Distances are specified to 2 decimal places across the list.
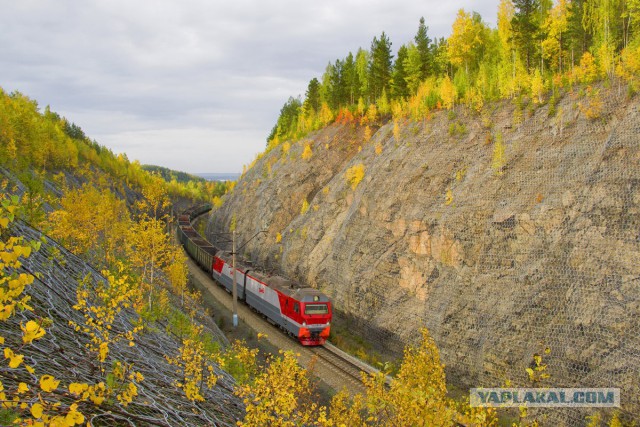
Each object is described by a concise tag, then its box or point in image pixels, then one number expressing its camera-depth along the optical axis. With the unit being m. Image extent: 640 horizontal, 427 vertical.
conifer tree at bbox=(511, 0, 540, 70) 30.50
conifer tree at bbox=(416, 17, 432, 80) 43.31
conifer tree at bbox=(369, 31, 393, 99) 50.66
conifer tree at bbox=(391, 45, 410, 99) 45.38
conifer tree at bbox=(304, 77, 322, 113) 70.06
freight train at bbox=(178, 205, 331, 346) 25.62
